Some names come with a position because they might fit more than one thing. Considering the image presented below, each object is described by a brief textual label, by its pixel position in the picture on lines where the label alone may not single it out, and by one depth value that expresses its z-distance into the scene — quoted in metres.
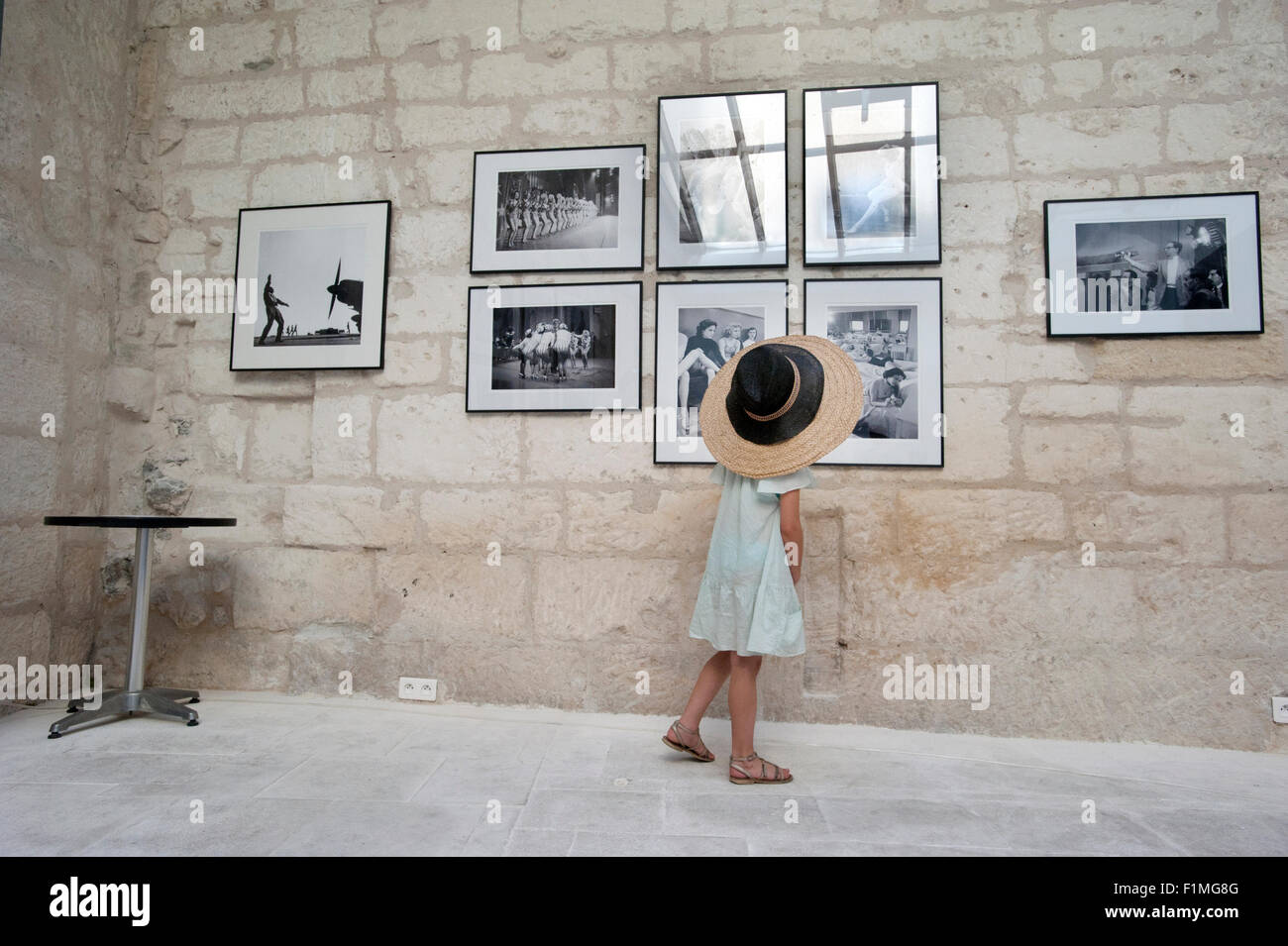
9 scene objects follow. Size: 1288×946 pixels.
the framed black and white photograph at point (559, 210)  3.40
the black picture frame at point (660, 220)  3.28
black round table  2.97
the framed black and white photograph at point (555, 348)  3.35
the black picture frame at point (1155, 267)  3.03
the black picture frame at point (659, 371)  3.26
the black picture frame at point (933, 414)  3.14
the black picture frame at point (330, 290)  3.53
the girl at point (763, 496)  2.40
